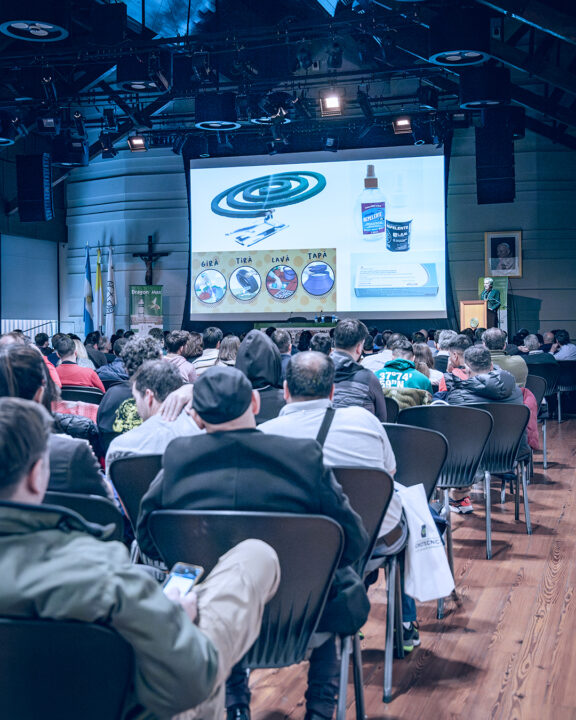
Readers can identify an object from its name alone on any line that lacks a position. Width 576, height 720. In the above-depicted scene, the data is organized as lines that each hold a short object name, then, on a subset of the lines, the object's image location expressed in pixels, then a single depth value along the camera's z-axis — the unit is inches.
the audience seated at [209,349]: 236.8
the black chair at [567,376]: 371.2
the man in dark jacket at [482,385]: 185.9
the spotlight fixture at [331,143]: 534.6
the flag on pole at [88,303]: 628.1
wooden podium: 515.5
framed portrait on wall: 563.5
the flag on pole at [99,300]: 630.5
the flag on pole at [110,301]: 637.3
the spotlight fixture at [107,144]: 556.1
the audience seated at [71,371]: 212.5
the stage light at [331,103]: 462.9
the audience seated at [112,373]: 242.4
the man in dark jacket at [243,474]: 78.9
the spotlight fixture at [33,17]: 321.4
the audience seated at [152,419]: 116.3
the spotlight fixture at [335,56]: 425.4
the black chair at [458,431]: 163.8
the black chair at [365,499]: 96.7
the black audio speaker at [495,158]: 439.5
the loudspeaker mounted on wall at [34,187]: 496.7
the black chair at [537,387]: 256.1
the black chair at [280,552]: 76.4
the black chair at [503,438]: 177.2
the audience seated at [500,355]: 238.5
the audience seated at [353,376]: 156.6
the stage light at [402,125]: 491.8
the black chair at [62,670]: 48.1
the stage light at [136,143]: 565.6
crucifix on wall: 634.2
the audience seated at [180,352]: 226.9
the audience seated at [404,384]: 181.8
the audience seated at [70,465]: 94.6
